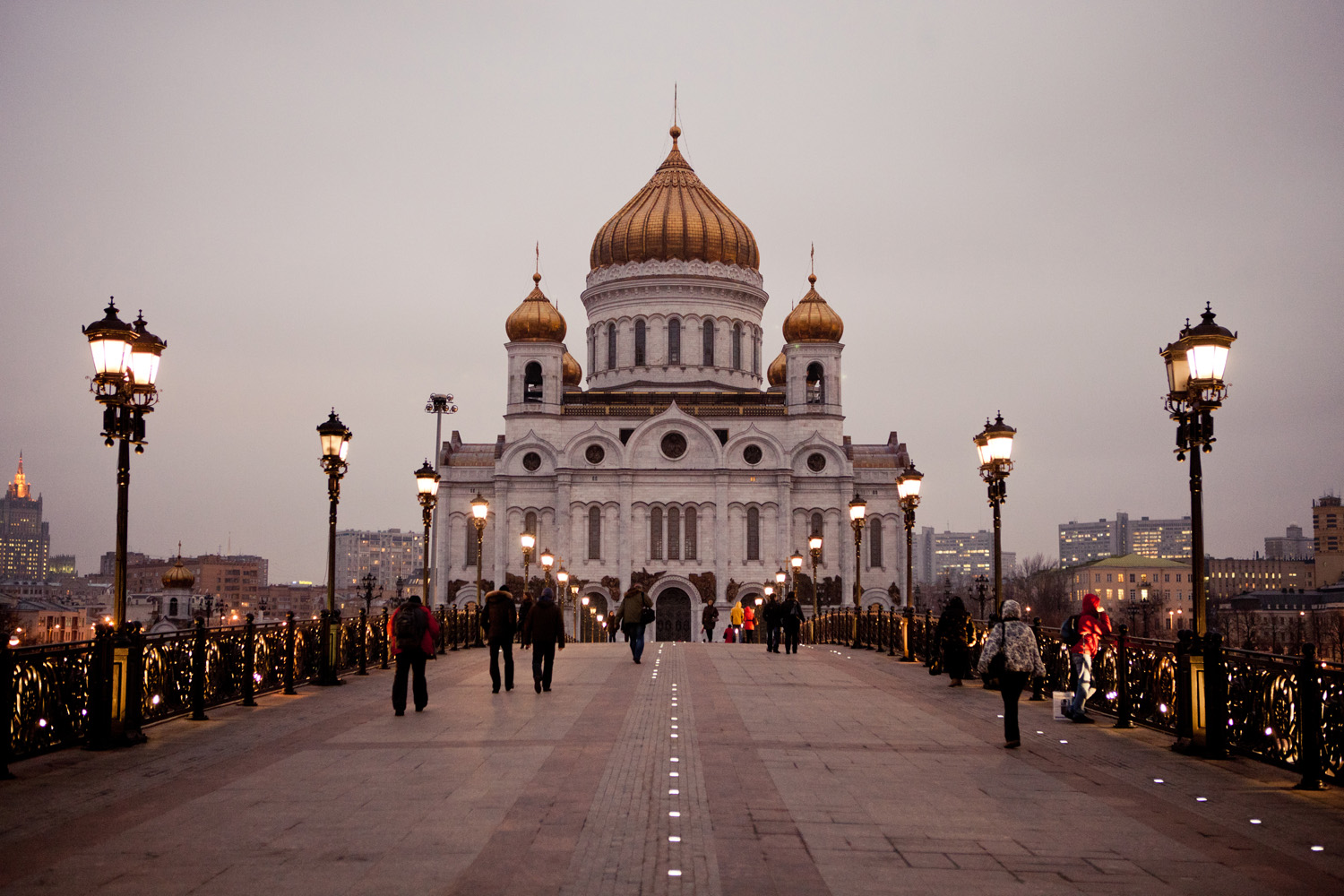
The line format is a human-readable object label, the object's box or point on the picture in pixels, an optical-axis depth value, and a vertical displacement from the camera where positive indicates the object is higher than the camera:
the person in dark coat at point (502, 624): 17.30 -0.96
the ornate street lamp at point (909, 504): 24.80 +1.01
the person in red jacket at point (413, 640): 14.52 -0.96
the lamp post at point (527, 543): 38.84 +0.35
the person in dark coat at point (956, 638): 18.83 -1.25
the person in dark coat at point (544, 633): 16.98 -1.05
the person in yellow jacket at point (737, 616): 36.42 -1.77
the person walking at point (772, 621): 27.89 -1.46
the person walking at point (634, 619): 23.23 -1.17
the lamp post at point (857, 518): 30.36 +0.87
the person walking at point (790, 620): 27.55 -1.42
